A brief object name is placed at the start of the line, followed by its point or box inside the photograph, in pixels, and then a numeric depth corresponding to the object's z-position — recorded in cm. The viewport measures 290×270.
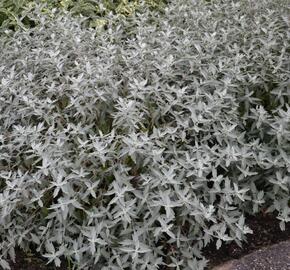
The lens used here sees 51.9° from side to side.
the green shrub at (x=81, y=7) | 246
